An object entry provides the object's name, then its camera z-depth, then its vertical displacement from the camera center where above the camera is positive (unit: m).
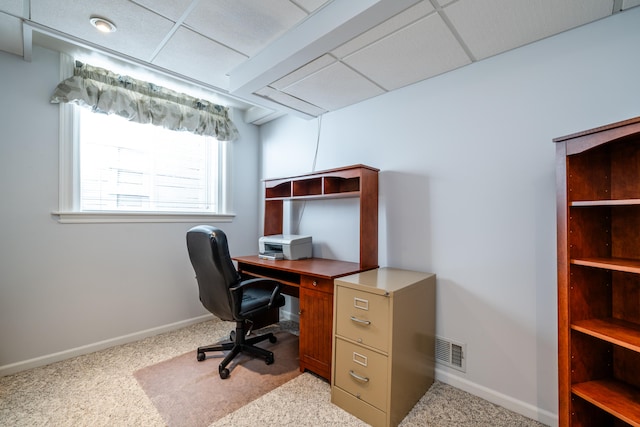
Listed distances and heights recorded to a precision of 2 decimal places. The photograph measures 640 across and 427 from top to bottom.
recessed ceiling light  1.68 +1.18
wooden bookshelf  1.24 -0.30
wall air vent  1.93 -0.97
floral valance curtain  2.27 +1.05
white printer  2.64 -0.30
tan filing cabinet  1.57 -0.78
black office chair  1.96 -0.56
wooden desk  1.97 -0.69
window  2.35 +0.44
